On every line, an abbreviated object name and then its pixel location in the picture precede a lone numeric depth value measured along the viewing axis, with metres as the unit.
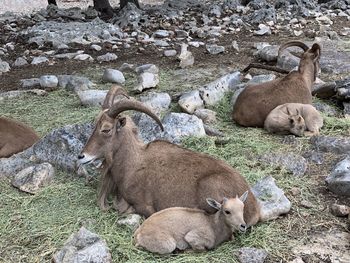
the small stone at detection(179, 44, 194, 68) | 11.42
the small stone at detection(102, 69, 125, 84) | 10.38
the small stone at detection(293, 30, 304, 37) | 14.19
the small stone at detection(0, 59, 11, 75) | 11.51
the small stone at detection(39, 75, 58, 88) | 10.21
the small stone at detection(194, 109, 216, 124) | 8.32
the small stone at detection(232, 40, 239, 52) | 12.74
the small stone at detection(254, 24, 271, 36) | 14.30
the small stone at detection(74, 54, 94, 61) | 12.16
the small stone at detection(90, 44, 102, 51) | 12.87
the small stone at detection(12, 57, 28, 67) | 11.90
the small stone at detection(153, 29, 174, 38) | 14.05
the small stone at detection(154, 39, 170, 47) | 13.21
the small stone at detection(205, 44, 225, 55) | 12.42
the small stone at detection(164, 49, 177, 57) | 12.30
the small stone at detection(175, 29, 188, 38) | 14.07
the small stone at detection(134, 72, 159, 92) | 9.67
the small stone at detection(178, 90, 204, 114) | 8.45
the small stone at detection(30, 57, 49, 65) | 11.98
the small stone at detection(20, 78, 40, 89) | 10.34
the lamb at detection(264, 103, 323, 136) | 7.76
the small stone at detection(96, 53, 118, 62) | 12.12
